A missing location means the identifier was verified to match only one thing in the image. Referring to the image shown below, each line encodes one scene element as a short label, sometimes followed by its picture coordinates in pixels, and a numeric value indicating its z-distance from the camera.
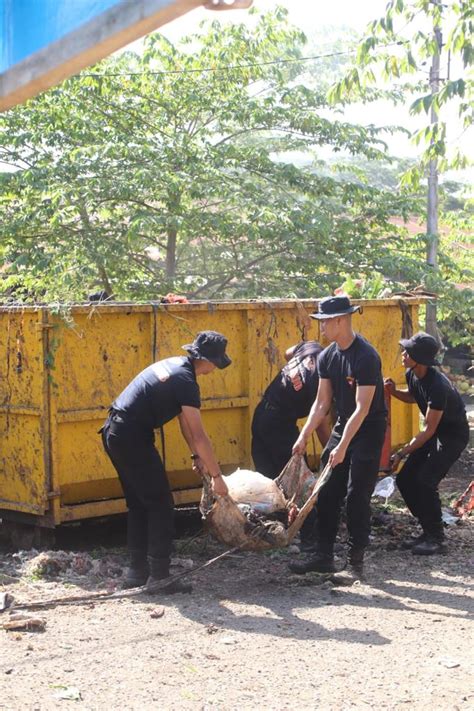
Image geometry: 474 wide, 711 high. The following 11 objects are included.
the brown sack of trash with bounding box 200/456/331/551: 5.86
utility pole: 12.88
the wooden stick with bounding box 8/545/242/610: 5.43
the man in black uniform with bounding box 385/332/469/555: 6.86
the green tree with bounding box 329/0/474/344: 6.22
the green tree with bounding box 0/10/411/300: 11.31
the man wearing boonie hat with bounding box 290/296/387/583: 5.99
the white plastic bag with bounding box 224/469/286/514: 6.11
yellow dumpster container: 6.40
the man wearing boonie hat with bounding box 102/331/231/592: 5.61
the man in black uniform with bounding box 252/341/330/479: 6.75
